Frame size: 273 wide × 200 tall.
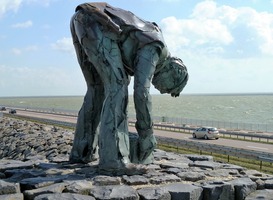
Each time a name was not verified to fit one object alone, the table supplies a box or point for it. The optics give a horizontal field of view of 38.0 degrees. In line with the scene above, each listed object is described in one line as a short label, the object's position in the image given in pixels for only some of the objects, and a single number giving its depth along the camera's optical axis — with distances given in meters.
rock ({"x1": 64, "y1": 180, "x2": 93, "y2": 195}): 5.28
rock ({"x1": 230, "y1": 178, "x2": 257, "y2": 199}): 5.98
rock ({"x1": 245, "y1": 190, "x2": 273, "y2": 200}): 5.78
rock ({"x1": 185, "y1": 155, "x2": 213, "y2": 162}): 8.87
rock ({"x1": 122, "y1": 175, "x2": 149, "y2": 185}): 5.86
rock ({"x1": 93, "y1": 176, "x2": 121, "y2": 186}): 5.70
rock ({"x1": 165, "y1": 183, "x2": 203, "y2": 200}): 5.42
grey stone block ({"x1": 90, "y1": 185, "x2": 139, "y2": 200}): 5.08
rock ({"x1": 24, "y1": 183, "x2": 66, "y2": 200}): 5.07
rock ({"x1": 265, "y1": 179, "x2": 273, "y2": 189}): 6.45
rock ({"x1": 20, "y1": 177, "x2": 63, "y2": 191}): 5.47
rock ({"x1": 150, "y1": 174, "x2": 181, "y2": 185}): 6.03
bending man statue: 6.32
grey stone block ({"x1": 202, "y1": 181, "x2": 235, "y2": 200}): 5.75
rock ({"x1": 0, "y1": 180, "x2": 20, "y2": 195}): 5.18
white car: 26.64
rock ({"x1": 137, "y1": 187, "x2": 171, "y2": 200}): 5.22
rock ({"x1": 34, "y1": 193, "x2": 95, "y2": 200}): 4.85
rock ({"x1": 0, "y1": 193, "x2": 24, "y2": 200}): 4.92
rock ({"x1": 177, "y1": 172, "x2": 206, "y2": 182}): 6.43
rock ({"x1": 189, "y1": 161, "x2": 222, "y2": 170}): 7.64
